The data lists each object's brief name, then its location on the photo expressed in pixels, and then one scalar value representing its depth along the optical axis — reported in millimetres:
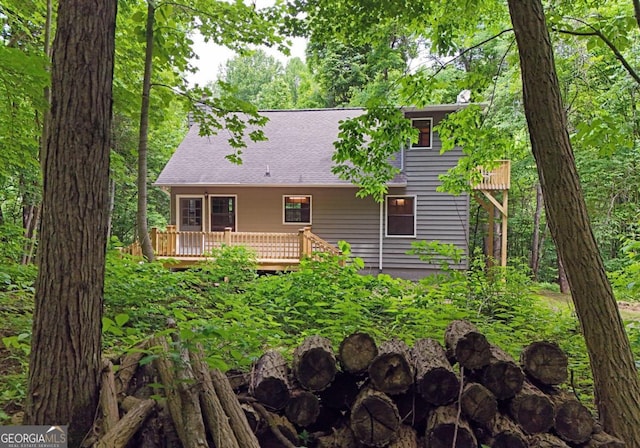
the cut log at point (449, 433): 2262
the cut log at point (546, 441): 2367
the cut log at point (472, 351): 2496
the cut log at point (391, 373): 2420
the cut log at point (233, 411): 2031
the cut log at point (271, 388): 2377
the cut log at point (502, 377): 2426
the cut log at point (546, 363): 2615
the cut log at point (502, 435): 2354
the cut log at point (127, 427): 1896
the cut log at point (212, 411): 1966
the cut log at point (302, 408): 2428
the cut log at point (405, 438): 2344
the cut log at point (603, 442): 2395
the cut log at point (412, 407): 2467
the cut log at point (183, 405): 1926
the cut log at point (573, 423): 2432
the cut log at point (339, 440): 2395
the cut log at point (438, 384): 2387
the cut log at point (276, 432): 2279
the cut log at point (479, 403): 2363
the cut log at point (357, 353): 2506
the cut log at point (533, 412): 2407
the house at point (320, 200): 12336
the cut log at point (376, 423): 2316
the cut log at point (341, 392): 2580
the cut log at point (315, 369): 2445
